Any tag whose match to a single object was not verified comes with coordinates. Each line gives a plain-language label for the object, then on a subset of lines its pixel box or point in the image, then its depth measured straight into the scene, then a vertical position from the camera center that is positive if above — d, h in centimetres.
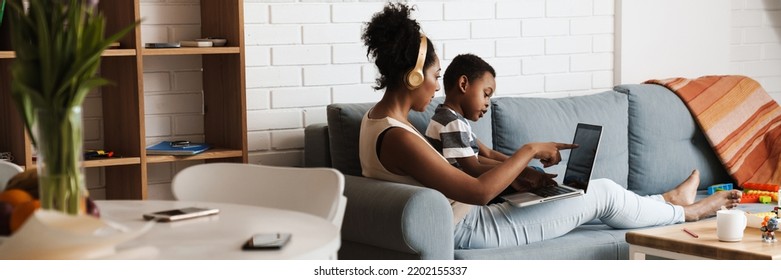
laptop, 303 -37
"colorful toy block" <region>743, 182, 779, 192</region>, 382 -50
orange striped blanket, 391 -28
